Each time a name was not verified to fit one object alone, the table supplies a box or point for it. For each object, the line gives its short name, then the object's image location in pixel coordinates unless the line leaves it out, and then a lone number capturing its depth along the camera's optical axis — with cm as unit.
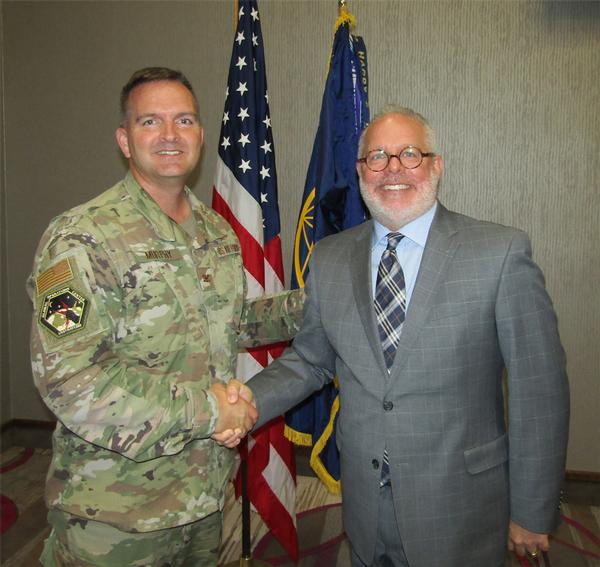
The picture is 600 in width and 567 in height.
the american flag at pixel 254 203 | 281
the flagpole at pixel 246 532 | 262
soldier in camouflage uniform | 157
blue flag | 280
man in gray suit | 156
